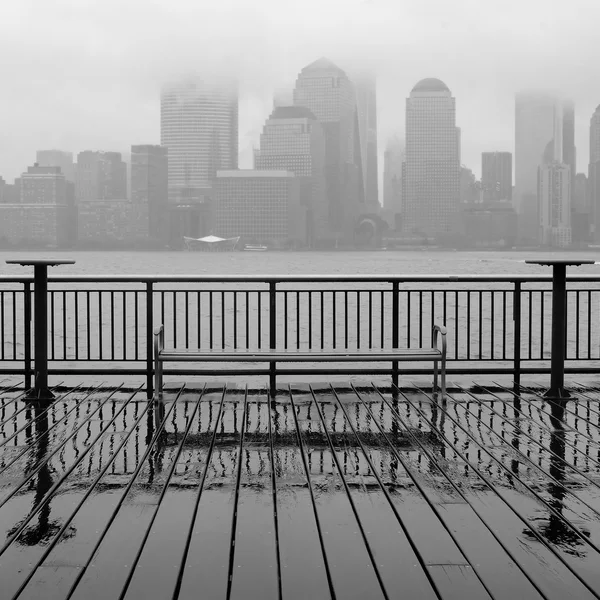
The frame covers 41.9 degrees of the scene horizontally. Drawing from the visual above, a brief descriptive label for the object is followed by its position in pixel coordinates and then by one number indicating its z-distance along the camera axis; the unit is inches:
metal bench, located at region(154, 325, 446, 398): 242.2
